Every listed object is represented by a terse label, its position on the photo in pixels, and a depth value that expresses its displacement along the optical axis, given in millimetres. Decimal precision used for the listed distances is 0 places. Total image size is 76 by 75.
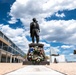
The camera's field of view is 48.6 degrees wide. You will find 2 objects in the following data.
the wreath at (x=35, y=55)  11193
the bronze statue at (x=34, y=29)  11934
